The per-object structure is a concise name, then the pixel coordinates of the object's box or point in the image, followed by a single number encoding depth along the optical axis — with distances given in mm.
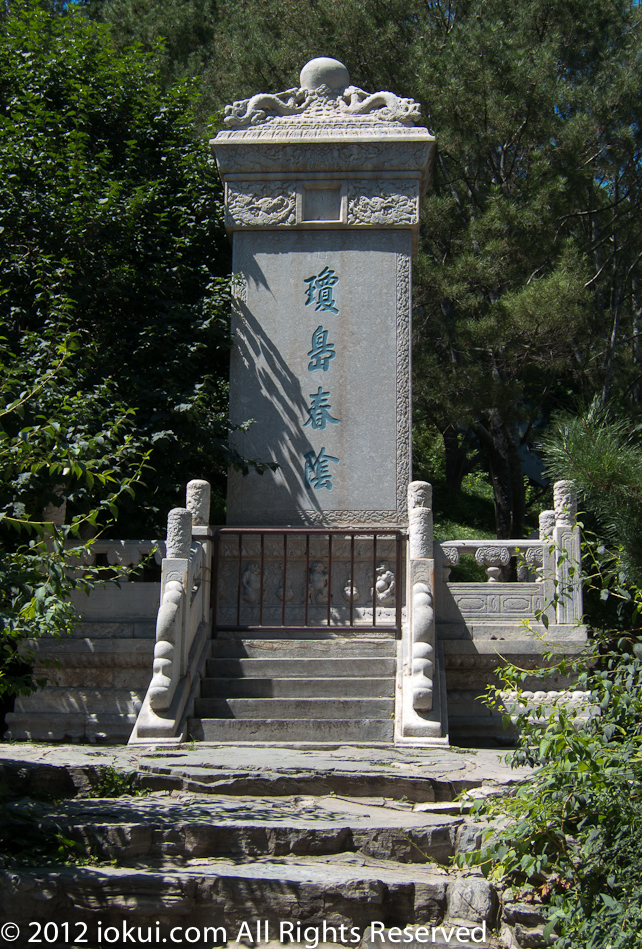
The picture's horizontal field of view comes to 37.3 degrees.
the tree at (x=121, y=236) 8094
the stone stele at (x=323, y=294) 8266
